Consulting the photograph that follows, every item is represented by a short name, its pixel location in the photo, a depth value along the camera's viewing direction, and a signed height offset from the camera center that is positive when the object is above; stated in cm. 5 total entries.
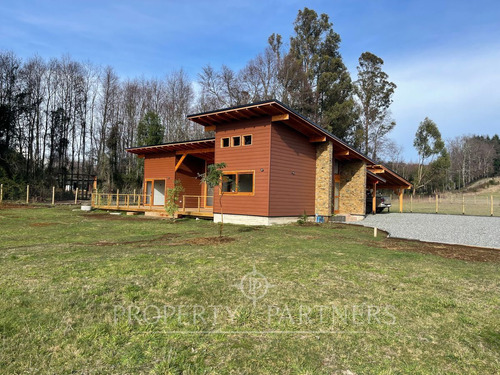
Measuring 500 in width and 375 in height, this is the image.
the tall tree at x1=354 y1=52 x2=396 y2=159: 3572 +1219
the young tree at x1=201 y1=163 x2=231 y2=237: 892 +60
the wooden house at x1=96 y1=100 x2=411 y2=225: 1327 +164
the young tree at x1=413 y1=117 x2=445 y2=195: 4062 +773
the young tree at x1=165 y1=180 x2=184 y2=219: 1412 -19
